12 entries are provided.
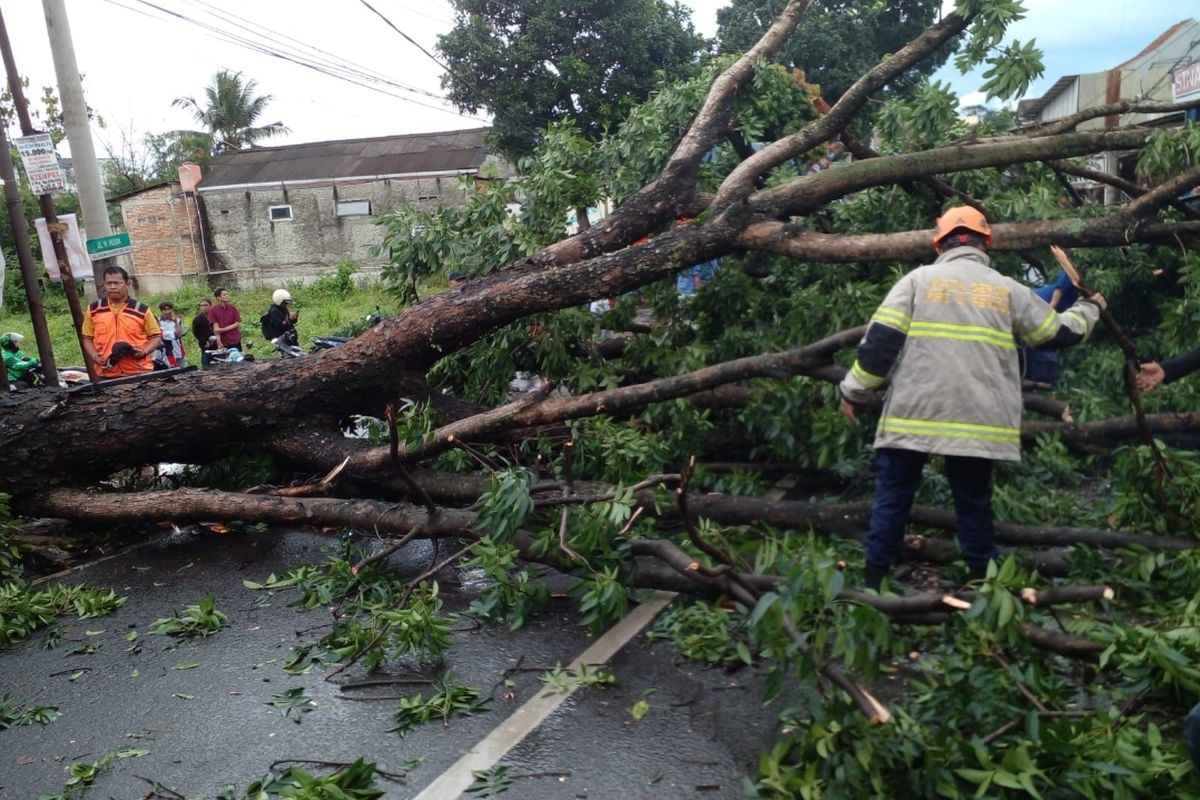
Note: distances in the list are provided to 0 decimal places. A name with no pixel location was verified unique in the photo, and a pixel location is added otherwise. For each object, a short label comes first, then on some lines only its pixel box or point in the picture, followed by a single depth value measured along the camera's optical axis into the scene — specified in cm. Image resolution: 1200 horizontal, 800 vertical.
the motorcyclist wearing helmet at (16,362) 1227
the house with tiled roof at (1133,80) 1430
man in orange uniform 741
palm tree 4206
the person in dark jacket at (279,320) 1470
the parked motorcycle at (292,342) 1102
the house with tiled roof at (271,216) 3116
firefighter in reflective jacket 377
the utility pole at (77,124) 1011
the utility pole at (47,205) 966
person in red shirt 1561
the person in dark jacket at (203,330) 1545
